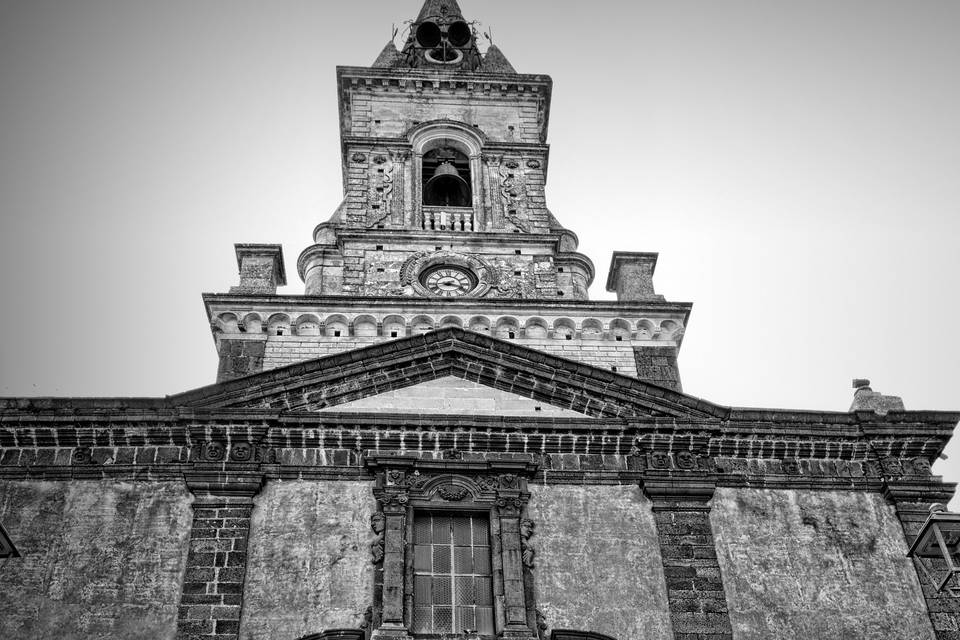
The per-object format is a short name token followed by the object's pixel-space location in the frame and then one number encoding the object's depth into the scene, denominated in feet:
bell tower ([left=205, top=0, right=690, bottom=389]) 76.59
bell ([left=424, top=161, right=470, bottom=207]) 93.66
